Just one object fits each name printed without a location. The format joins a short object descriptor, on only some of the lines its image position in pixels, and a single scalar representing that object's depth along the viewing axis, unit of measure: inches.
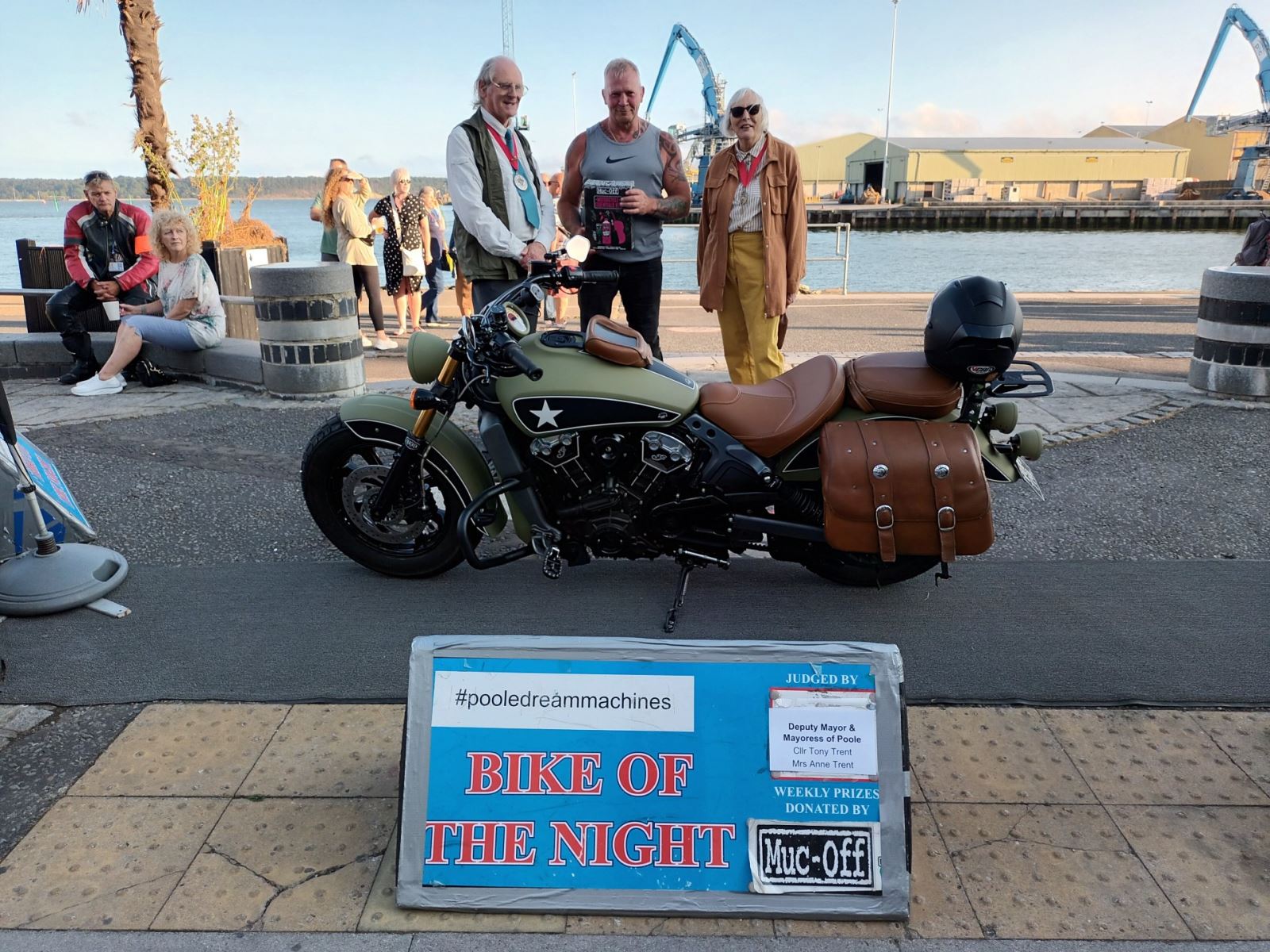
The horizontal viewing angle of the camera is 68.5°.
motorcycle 132.3
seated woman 299.4
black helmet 124.1
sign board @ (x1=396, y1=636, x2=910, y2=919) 81.5
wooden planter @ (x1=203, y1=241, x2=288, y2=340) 375.9
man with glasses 180.9
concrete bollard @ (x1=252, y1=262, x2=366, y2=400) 269.6
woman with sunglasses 205.0
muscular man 199.0
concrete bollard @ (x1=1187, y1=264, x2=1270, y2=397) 264.4
